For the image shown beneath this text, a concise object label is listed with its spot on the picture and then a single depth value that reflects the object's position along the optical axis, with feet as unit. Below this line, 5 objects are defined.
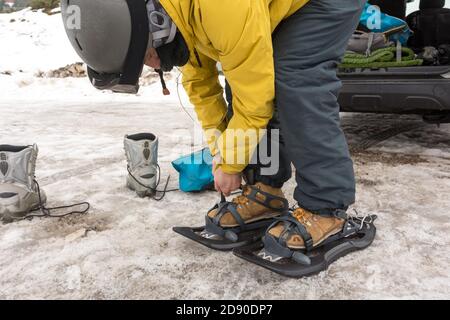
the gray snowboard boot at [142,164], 8.01
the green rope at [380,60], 10.89
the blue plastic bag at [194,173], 8.07
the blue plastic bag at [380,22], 11.80
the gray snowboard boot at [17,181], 6.89
